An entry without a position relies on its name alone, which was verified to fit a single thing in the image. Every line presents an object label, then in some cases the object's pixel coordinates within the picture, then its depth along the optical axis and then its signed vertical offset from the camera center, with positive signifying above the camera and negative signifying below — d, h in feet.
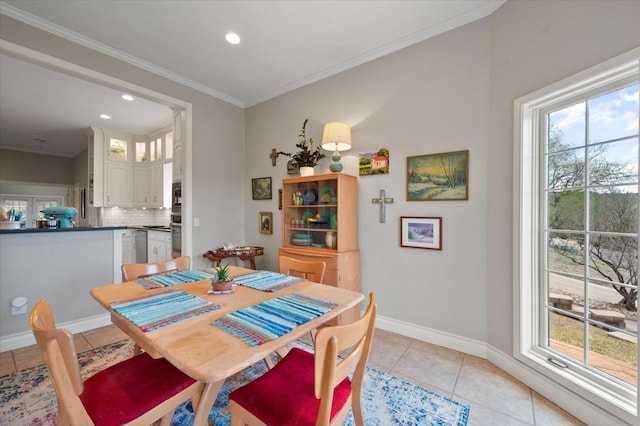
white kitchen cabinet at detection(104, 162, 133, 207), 16.16 +1.66
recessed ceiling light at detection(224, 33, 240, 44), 8.11 +5.45
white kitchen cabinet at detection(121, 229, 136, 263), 16.10 -2.26
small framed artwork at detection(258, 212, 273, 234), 11.85 -0.50
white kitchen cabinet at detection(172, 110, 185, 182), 10.91 +2.98
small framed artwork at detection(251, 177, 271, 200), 11.94 +1.07
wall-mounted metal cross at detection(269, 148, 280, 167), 11.51 +2.45
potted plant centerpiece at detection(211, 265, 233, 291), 4.77 -1.29
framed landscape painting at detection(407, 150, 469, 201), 7.35 +1.03
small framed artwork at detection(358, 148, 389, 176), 8.68 +1.66
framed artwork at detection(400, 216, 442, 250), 7.75 -0.63
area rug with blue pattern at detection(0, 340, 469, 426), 4.99 -3.97
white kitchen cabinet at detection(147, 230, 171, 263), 13.76 -1.90
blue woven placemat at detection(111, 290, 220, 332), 3.50 -1.46
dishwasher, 16.03 -2.17
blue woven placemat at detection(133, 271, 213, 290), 5.21 -1.45
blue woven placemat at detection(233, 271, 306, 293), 5.14 -1.47
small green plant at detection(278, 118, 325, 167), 9.78 +2.13
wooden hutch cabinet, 8.50 -0.47
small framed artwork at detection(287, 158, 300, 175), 10.59 +1.80
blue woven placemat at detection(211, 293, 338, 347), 3.18 -1.48
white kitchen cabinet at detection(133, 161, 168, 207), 16.47 +1.71
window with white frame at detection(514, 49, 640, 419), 4.73 -0.42
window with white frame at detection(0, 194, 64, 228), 22.21 +0.68
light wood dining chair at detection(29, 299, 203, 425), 2.64 -2.40
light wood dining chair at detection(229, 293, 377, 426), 2.58 -2.40
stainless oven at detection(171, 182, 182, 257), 11.03 -0.42
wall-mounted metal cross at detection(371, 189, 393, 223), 8.67 +0.32
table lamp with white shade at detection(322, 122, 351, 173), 8.80 +2.47
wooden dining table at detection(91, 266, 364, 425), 2.63 -1.50
